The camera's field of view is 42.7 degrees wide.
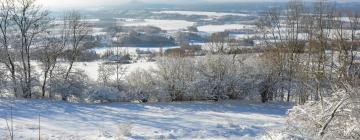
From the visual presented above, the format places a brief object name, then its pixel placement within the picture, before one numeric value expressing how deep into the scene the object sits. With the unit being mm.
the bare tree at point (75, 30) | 33656
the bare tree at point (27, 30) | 29828
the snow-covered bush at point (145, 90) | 30069
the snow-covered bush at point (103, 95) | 28875
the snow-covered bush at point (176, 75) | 30266
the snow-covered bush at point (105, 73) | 32472
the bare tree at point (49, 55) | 30500
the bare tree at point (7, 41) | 29739
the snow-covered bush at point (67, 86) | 29875
